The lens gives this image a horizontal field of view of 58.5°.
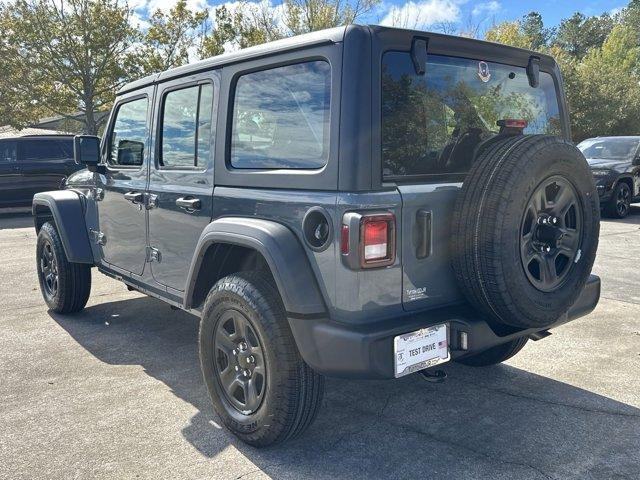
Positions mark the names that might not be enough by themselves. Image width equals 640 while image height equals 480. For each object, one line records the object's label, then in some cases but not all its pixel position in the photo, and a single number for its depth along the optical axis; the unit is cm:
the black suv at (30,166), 1242
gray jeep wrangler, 235
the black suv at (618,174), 1083
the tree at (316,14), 1934
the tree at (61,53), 1988
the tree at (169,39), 2153
